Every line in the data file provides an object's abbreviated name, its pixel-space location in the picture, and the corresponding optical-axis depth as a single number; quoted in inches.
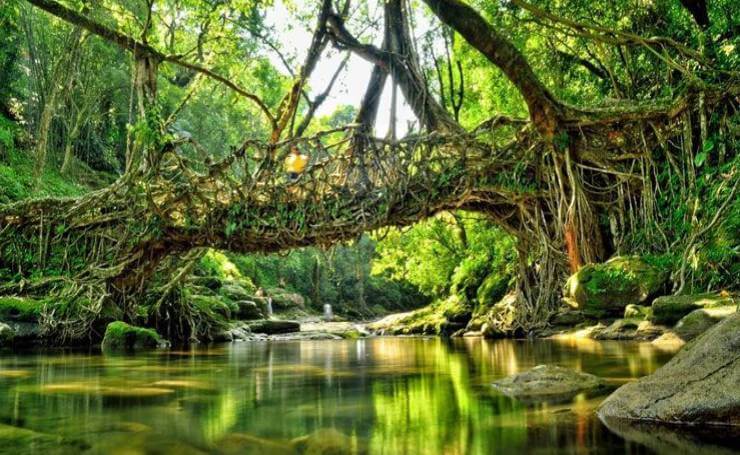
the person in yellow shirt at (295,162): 341.1
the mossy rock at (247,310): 640.4
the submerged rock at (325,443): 85.1
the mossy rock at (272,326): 583.2
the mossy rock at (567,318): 364.8
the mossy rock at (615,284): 297.0
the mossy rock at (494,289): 554.6
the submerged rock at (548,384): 128.0
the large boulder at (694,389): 91.8
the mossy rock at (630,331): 262.8
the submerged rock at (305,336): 525.0
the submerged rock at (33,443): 86.7
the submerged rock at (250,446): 85.7
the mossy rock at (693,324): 219.0
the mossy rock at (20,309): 364.2
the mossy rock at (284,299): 1061.8
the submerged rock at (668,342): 215.0
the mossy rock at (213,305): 497.0
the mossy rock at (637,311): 293.0
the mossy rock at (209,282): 617.5
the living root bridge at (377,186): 310.2
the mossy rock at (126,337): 353.4
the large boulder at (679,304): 229.5
